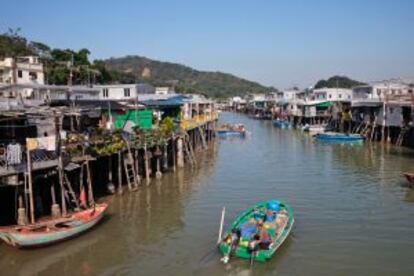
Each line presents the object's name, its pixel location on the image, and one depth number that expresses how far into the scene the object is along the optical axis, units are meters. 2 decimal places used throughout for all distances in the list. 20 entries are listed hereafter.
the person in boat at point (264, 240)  18.08
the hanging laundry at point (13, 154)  20.27
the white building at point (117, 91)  51.75
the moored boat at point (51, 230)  18.50
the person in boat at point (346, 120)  69.06
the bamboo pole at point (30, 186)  20.22
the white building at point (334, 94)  90.12
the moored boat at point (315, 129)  73.10
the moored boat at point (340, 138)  57.94
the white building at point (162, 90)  81.16
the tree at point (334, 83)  187.88
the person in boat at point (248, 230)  18.52
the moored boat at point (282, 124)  88.06
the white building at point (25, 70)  47.56
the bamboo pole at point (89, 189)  24.68
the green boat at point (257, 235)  17.94
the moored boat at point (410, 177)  30.62
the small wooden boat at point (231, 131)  70.62
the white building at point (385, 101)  54.34
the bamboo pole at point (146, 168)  32.22
